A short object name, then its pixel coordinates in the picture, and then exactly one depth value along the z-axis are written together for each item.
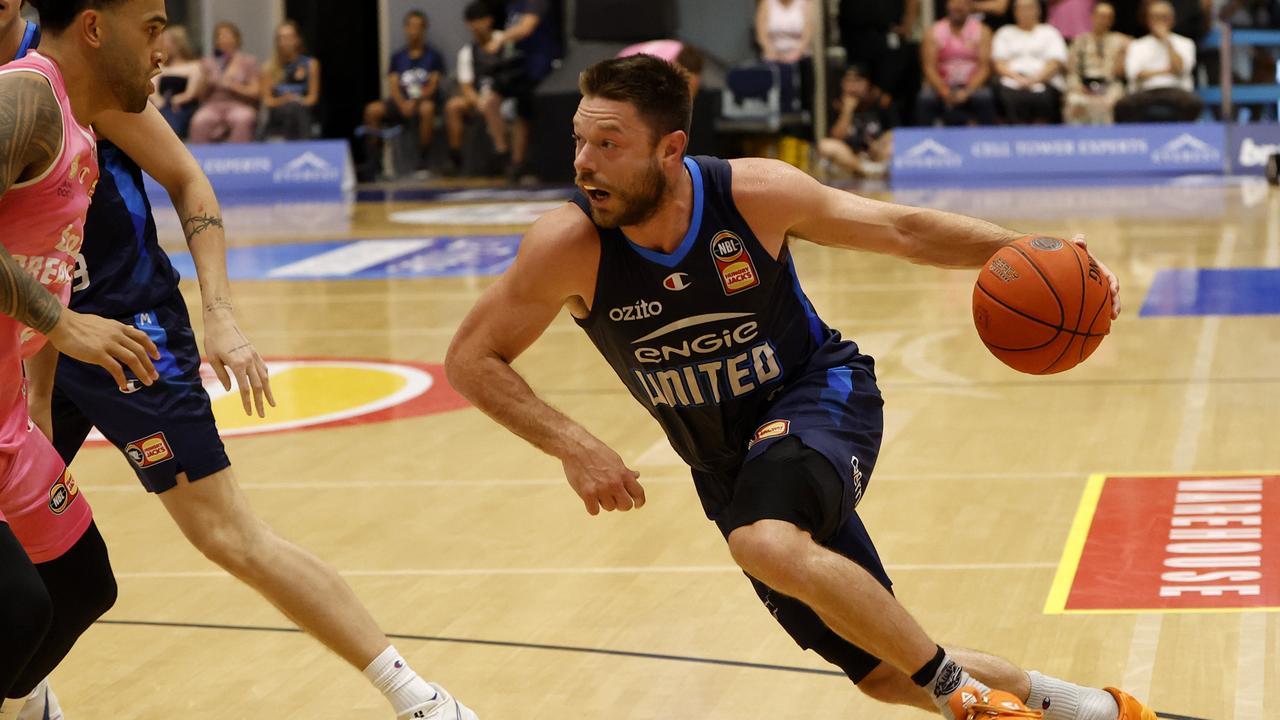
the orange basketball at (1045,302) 3.88
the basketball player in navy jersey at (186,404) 3.97
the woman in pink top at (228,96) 20.09
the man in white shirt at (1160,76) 17.17
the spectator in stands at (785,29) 18.62
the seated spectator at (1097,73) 17.55
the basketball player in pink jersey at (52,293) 3.18
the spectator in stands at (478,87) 19.75
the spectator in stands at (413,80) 20.45
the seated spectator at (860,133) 18.14
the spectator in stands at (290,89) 20.05
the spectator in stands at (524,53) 19.44
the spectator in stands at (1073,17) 18.14
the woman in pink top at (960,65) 17.77
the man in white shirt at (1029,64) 17.50
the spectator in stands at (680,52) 17.53
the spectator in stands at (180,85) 20.08
